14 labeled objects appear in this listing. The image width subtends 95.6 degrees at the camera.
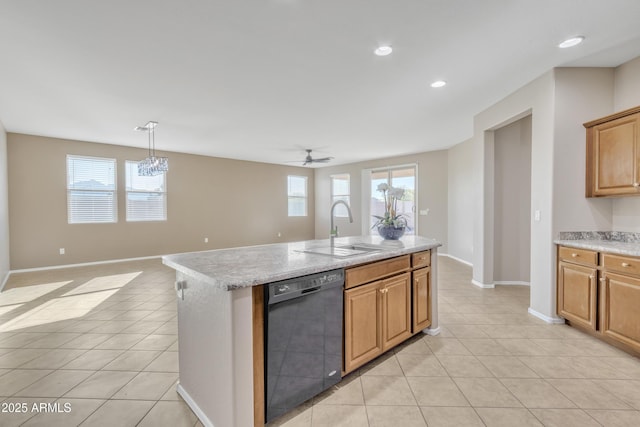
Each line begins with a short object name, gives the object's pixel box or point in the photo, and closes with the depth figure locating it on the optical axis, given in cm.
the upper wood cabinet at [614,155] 261
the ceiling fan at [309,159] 650
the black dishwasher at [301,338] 156
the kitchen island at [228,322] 141
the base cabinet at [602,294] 233
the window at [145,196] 670
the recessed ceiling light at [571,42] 249
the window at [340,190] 948
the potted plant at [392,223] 295
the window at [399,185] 789
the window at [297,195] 982
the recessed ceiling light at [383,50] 263
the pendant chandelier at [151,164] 502
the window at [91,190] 605
